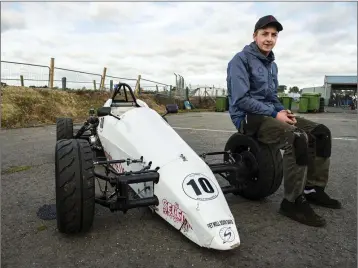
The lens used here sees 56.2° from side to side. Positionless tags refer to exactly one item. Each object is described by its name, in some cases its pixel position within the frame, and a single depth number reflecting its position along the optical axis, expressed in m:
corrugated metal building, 42.69
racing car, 2.56
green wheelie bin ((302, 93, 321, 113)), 26.80
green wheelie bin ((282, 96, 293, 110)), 27.78
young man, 3.14
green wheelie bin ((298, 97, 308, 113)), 26.55
